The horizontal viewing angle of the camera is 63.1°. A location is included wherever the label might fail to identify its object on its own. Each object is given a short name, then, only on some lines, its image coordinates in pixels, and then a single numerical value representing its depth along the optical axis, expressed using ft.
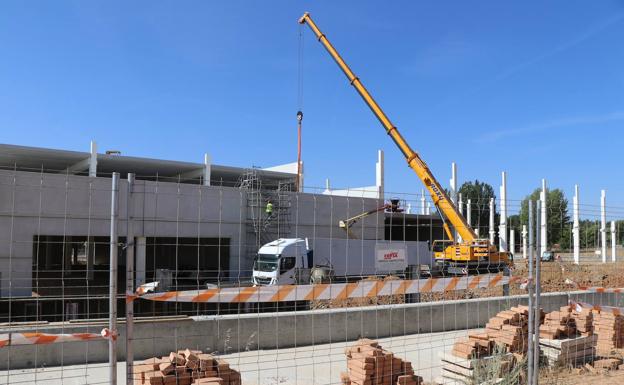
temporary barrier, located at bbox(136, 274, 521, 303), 19.62
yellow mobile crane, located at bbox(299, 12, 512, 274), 56.54
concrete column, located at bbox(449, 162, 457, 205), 139.44
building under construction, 75.61
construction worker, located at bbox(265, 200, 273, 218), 96.68
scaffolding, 100.32
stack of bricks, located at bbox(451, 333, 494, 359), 23.81
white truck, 69.15
